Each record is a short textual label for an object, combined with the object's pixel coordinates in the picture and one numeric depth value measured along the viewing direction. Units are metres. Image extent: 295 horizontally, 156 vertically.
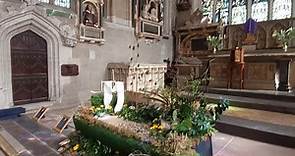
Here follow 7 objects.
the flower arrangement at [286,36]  6.57
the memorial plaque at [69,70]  6.39
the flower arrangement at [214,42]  8.33
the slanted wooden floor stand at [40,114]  4.77
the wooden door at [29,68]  5.60
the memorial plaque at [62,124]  3.89
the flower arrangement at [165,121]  1.90
